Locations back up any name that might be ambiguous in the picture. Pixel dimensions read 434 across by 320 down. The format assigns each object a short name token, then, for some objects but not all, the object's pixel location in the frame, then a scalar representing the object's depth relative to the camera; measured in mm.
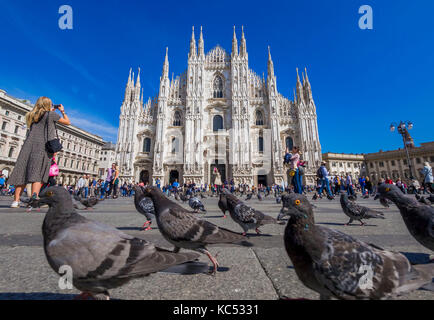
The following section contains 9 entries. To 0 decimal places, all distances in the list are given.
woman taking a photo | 3848
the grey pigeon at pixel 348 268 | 814
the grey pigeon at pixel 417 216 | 1475
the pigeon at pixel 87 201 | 4812
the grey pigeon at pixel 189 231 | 1400
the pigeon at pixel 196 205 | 4773
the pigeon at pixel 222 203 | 3811
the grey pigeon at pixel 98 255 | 833
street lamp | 13164
